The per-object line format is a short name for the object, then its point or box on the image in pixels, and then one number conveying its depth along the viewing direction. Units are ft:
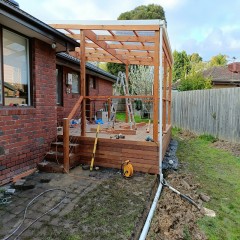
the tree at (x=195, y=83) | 54.60
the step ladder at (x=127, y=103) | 26.30
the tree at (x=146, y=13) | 89.30
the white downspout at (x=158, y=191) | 9.76
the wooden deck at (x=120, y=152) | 16.76
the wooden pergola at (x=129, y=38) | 16.66
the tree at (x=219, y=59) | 123.54
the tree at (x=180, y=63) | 116.88
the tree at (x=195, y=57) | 157.69
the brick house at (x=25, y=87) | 14.06
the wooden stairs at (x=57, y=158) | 16.63
